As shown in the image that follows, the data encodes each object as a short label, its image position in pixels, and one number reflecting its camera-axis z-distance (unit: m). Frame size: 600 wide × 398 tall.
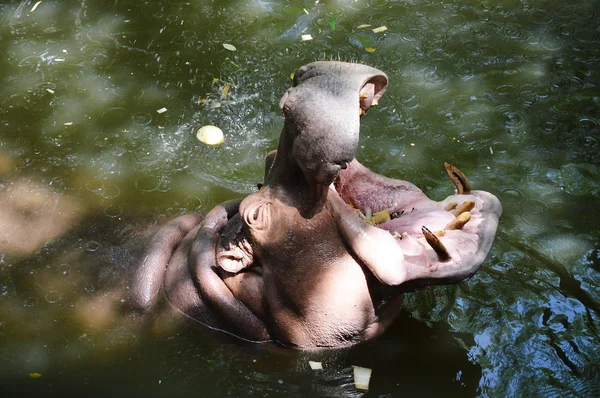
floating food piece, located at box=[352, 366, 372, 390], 4.26
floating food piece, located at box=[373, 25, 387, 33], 7.05
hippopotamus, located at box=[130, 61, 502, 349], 3.09
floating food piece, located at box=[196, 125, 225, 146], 5.93
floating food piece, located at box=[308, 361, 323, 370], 4.16
